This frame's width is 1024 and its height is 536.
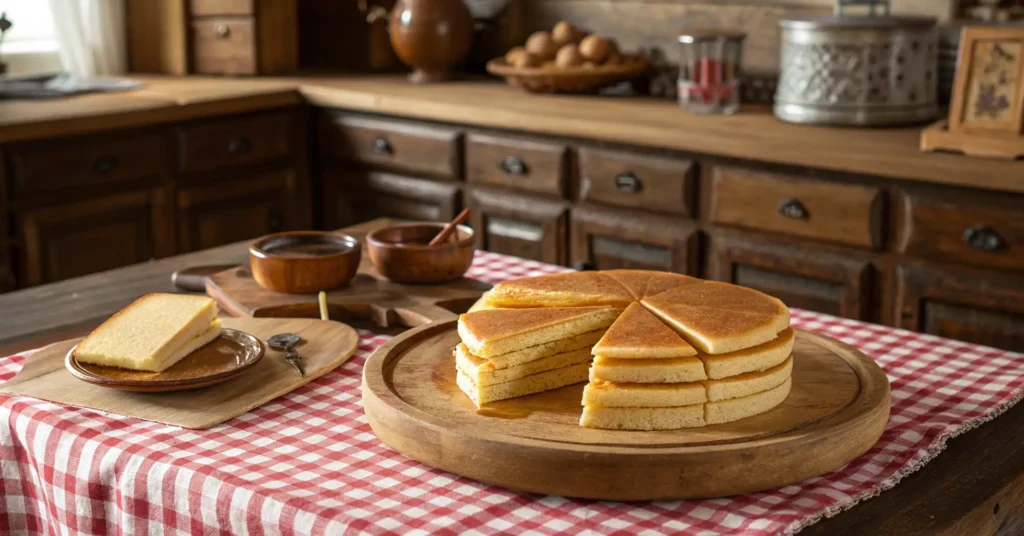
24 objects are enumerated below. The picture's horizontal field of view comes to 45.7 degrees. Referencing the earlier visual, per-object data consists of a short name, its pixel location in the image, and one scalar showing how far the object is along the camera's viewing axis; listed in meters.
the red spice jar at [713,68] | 3.04
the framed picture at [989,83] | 2.44
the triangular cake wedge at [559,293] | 1.29
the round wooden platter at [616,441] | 1.04
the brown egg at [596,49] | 3.39
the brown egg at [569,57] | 3.37
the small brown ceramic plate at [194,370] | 1.26
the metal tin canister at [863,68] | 2.70
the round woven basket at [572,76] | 3.33
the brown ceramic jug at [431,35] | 3.62
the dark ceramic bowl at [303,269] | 1.63
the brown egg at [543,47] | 3.48
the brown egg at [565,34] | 3.51
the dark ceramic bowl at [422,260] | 1.68
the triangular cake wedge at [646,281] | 1.34
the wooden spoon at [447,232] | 1.71
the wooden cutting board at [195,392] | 1.23
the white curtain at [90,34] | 3.75
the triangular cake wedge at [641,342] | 1.12
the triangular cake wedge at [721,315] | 1.16
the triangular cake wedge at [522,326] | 1.19
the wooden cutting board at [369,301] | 1.58
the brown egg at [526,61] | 3.42
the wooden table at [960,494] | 1.02
